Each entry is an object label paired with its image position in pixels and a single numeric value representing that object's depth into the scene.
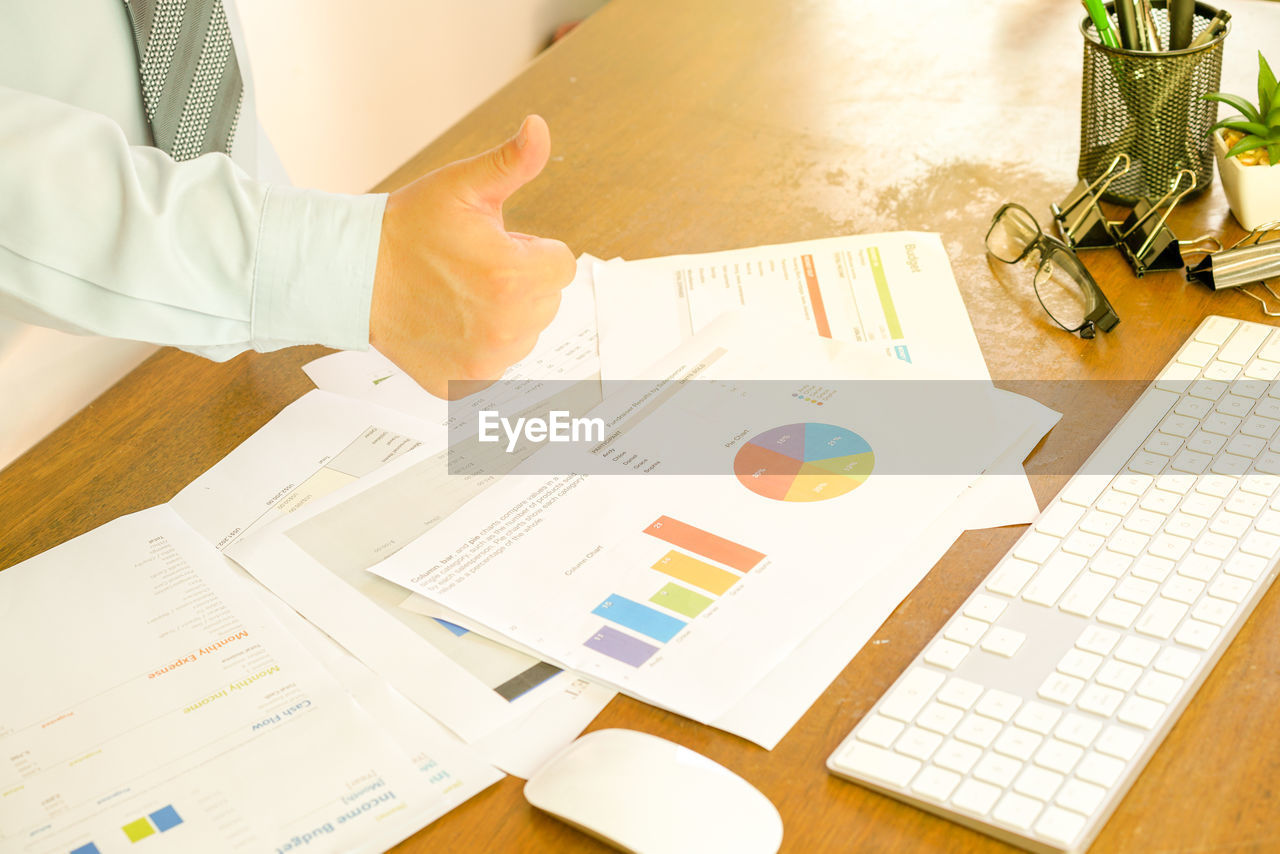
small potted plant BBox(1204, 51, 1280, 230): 0.83
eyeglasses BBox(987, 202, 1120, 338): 0.81
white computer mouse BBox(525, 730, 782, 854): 0.48
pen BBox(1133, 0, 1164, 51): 0.88
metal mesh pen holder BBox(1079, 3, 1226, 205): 0.86
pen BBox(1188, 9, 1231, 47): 0.88
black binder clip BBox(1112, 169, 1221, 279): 0.85
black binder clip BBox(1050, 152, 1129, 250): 0.89
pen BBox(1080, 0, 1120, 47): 0.88
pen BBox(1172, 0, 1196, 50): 0.88
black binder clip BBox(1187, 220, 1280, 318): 0.80
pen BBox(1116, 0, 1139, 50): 0.87
